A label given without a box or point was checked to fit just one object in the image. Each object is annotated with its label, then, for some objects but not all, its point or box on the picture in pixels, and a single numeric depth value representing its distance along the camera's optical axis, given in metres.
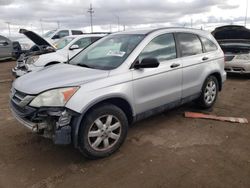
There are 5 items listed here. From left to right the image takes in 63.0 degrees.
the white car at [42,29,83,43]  11.72
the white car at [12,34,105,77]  6.12
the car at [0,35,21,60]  12.10
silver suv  2.47
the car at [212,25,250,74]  6.53
